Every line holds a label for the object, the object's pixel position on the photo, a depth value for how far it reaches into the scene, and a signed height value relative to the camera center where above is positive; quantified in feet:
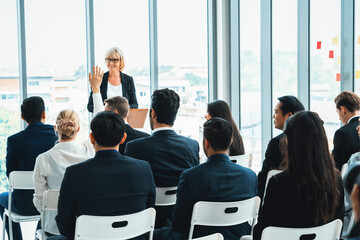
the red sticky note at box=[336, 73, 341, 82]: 16.29 -0.18
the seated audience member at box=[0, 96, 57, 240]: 11.41 -1.90
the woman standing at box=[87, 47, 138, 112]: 17.12 -0.17
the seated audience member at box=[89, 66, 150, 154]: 11.32 -0.93
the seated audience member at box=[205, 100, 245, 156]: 12.32 -1.25
